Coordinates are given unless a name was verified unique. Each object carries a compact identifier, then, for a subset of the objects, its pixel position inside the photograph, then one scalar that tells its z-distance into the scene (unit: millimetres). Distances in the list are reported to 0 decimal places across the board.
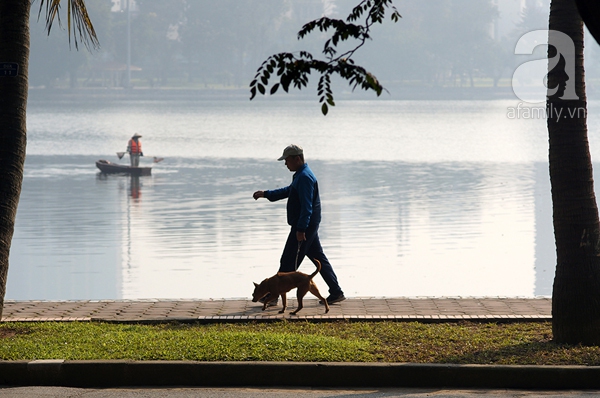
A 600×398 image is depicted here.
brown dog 18297
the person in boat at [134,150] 61375
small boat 62406
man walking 19250
